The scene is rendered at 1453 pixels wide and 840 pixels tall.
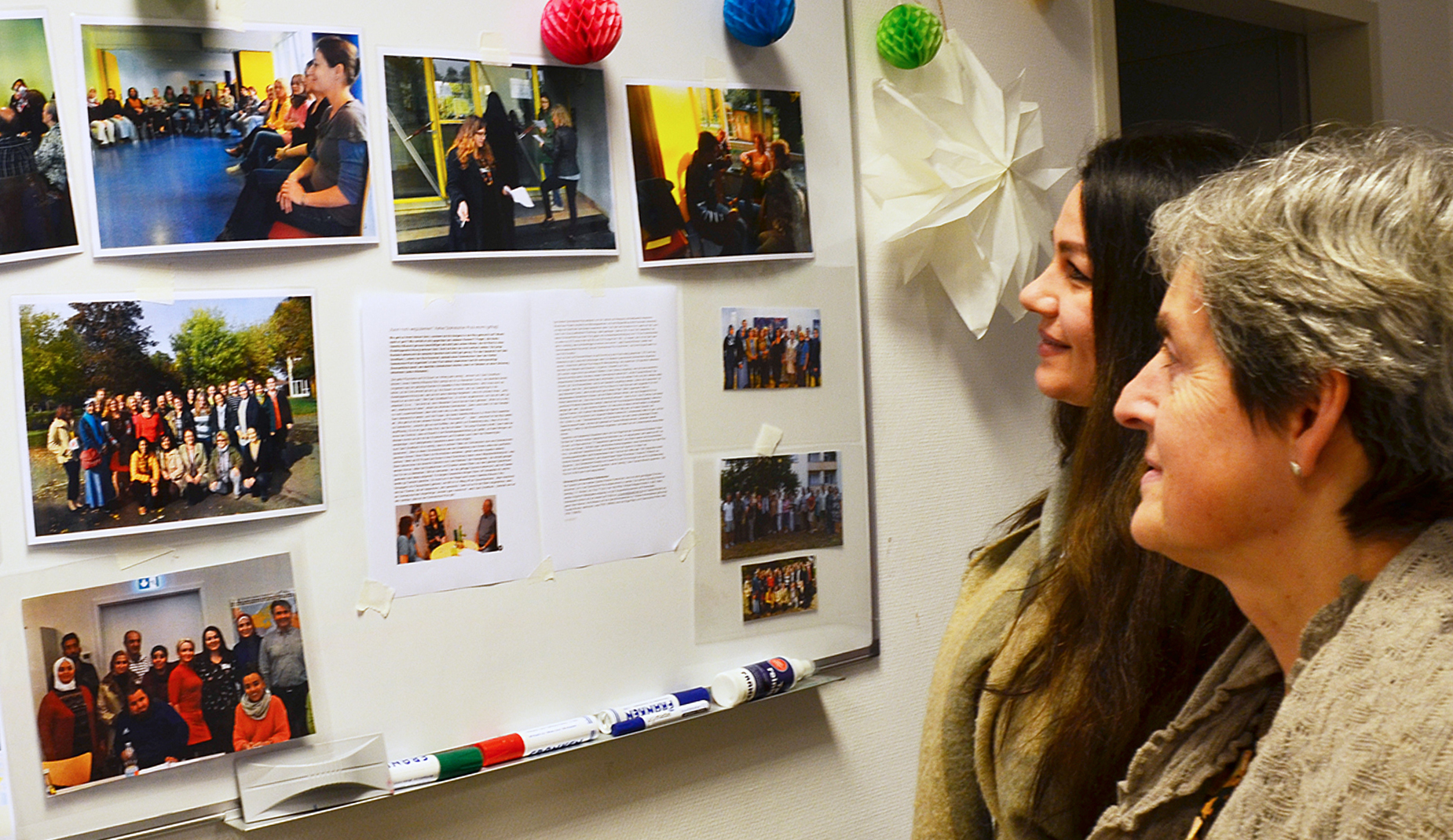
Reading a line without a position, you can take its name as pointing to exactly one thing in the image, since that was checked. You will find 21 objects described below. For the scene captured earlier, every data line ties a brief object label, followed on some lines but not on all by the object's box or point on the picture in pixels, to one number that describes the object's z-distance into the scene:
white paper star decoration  1.34
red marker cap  1.05
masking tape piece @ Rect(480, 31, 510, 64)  1.07
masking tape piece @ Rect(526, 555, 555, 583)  1.11
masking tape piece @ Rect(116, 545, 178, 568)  0.90
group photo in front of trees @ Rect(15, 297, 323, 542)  0.87
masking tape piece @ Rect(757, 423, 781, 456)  1.28
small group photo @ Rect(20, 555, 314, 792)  0.88
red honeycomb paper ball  1.05
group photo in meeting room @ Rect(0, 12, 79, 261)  0.85
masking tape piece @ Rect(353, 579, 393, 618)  1.01
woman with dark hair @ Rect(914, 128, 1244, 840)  0.84
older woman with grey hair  0.53
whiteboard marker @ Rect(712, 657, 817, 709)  1.21
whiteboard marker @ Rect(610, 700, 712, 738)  1.13
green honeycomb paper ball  1.31
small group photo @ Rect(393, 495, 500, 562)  1.03
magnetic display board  0.89
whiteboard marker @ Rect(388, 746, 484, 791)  1.00
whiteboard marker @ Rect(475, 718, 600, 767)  1.06
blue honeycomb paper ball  1.19
